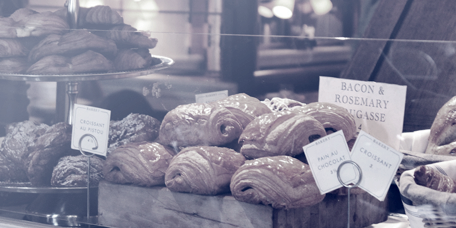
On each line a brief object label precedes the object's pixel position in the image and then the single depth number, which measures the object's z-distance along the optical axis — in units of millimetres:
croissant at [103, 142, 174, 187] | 1158
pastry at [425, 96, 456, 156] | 929
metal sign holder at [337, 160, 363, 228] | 888
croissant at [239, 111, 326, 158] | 965
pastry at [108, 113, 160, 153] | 1281
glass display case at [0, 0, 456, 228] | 930
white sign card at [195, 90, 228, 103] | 1187
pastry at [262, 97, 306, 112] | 1043
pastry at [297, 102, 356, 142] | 965
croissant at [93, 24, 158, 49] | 1307
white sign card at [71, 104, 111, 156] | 1278
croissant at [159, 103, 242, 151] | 1128
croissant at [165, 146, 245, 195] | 1036
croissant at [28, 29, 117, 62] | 1361
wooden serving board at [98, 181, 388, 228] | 962
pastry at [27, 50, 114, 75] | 1367
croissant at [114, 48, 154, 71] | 1286
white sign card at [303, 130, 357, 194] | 901
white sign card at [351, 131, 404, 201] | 863
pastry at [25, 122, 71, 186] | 1378
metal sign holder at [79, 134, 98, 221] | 1280
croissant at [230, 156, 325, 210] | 928
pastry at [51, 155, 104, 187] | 1313
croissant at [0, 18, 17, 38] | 1471
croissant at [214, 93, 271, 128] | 1133
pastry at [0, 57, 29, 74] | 1451
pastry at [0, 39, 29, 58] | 1456
